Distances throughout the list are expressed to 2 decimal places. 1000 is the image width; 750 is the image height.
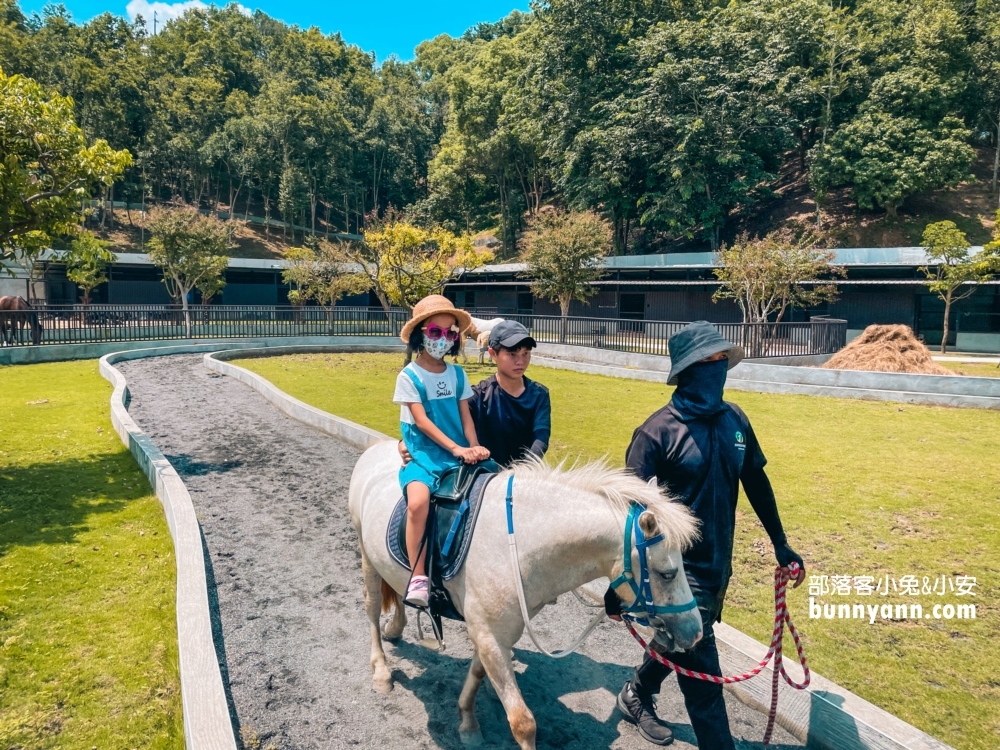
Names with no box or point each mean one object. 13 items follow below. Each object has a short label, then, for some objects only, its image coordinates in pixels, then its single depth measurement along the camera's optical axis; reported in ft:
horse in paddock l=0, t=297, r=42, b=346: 65.36
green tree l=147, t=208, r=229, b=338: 98.63
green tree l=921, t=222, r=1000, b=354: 72.02
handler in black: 9.60
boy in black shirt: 12.42
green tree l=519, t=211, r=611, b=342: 88.17
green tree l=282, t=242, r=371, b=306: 105.19
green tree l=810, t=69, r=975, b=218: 105.19
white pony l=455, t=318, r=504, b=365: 68.39
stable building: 84.33
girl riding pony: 11.03
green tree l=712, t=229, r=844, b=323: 66.69
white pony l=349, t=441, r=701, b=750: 8.64
